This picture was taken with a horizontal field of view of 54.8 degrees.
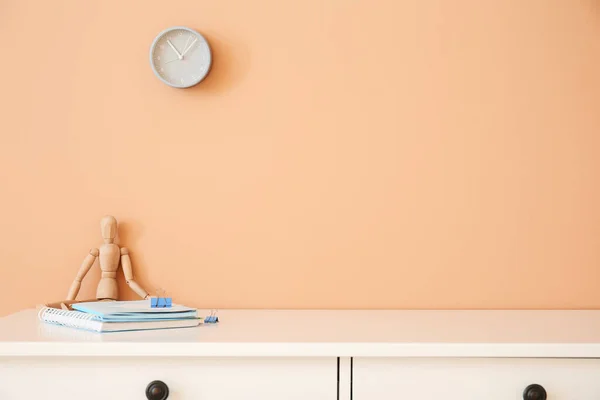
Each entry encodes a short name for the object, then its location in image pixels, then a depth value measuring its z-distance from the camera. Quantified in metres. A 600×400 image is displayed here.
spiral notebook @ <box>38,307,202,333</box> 1.18
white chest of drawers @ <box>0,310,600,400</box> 1.11
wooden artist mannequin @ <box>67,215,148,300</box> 1.62
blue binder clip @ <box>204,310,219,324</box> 1.33
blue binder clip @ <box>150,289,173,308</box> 1.30
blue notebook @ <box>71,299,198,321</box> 1.19
